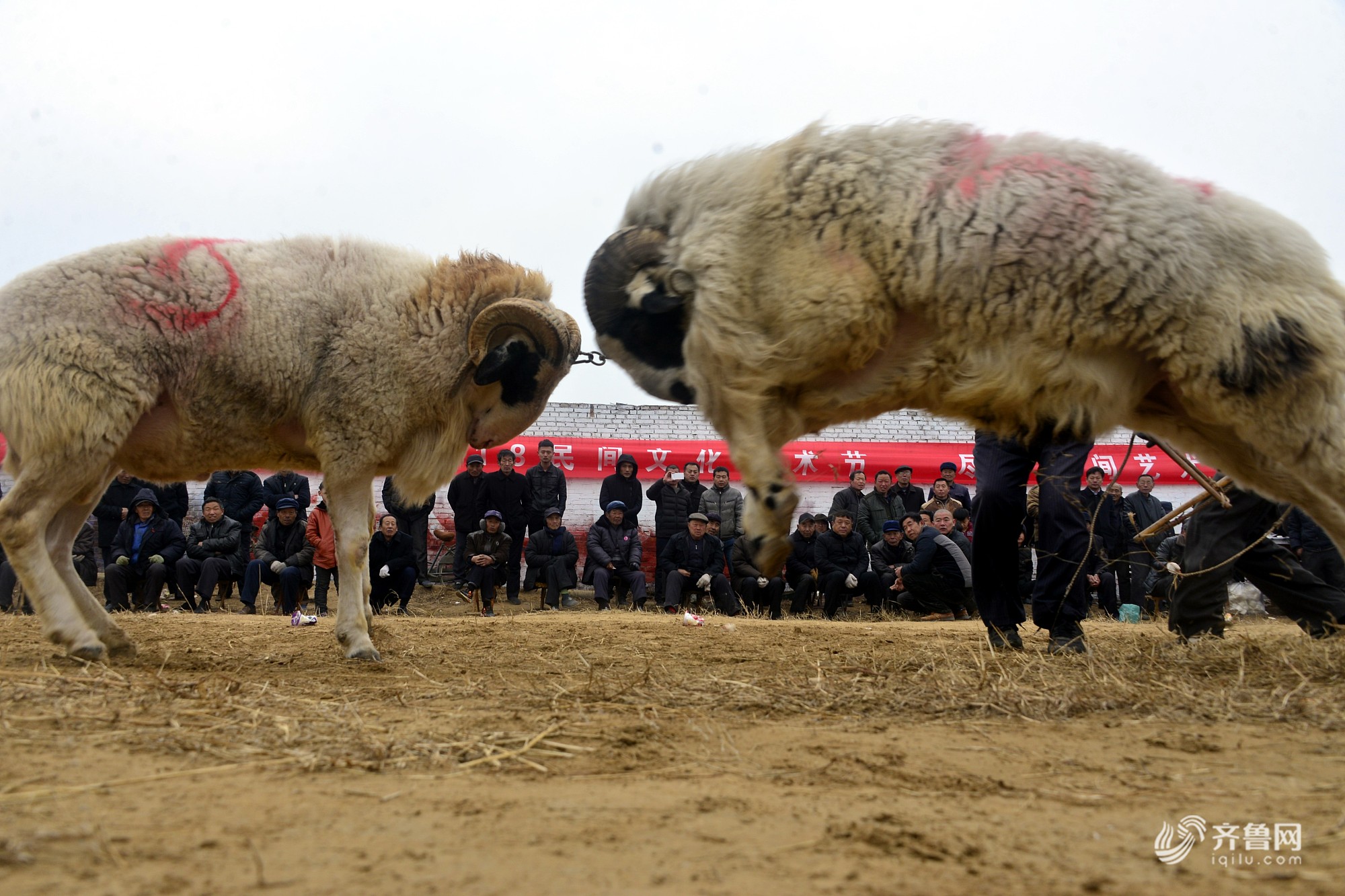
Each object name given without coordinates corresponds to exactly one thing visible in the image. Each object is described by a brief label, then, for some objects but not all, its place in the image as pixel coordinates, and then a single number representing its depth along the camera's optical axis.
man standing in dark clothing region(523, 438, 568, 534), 13.24
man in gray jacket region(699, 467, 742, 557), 12.85
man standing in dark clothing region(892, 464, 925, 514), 13.34
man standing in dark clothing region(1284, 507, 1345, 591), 9.48
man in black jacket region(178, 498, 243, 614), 11.28
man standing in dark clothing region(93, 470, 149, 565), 11.73
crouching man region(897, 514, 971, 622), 11.37
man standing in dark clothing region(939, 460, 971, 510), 13.35
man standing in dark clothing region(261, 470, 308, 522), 12.65
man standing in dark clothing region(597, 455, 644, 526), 13.52
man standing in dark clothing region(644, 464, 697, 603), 13.05
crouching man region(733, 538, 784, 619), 11.70
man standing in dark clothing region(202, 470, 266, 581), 12.33
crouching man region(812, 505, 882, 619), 11.95
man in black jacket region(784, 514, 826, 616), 12.00
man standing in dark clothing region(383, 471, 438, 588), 12.84
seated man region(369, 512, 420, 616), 11.35
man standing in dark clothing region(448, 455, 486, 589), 12.71
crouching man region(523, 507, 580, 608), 12.43
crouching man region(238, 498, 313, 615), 11.16
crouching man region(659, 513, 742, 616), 11.92
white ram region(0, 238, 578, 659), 4.77
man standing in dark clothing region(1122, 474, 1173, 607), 12.41
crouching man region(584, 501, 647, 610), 12.44
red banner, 15.41
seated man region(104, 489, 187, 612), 11.17
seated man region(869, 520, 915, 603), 12.36
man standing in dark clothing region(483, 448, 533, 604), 12.52
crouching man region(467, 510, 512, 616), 11.96
